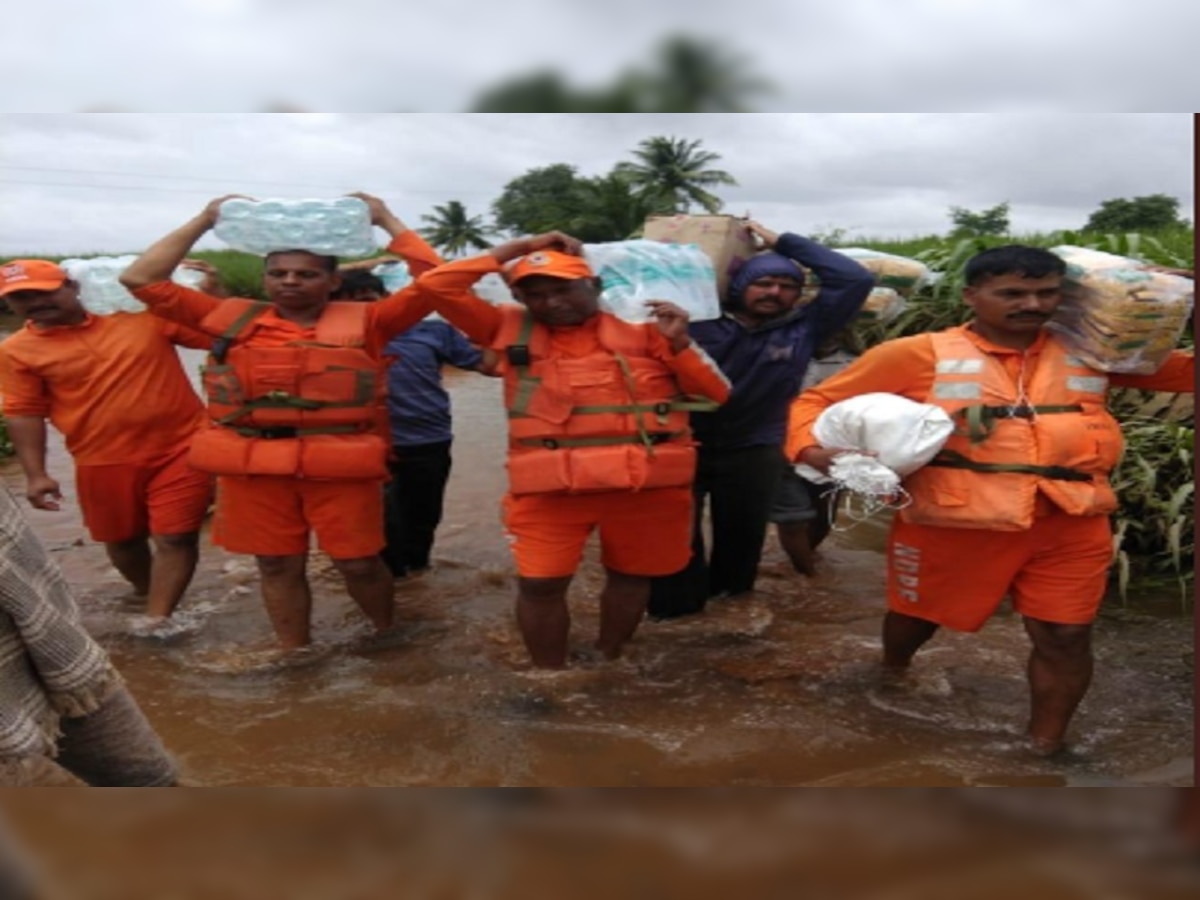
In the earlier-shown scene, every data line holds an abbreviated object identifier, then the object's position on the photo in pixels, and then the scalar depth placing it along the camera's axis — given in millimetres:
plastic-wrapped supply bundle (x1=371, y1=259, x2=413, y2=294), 5312
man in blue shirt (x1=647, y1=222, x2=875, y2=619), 4219
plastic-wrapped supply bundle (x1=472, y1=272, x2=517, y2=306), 3803
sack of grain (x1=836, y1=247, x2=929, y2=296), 5070
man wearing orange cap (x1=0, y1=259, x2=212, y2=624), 4363
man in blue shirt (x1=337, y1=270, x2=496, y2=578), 5059
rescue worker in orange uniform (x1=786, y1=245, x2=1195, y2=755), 3070
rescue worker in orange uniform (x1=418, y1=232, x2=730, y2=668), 3572
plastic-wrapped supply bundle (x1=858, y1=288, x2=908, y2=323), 4938
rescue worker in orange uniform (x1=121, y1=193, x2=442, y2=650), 3871
